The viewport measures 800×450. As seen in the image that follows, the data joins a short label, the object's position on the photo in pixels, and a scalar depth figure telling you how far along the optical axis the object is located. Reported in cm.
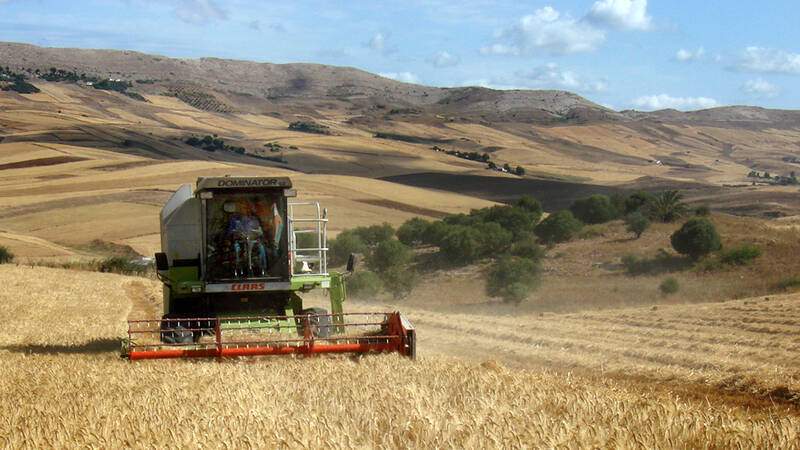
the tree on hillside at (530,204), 5838
